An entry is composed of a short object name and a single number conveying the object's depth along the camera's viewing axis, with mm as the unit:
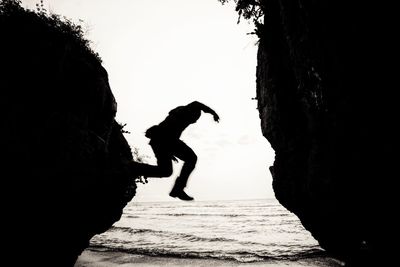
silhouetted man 5383
